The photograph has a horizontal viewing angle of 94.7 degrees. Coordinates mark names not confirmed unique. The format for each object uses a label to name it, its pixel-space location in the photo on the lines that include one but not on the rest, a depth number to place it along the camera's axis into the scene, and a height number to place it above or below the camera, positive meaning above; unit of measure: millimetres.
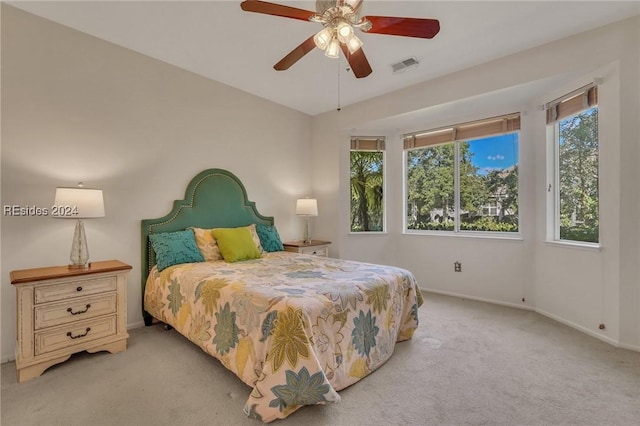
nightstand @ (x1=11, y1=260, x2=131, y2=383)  2025 -750
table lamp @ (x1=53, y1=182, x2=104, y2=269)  2262 +24
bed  1596 -680
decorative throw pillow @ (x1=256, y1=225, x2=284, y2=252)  3793 -349
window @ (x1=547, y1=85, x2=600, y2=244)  2871 +459
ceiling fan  1685 +1134
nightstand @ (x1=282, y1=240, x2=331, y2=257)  4043 -496
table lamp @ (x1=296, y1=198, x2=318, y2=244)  4234 +69
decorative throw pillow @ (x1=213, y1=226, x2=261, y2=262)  3105 -348
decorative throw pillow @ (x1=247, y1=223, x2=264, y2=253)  3498 -291
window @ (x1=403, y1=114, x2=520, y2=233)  3781 +474
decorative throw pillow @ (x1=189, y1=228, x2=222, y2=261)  3123 -343
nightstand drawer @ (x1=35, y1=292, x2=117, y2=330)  2096 -733
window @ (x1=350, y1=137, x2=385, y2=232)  4691 +443
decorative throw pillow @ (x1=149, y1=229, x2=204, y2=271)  2842 -358
